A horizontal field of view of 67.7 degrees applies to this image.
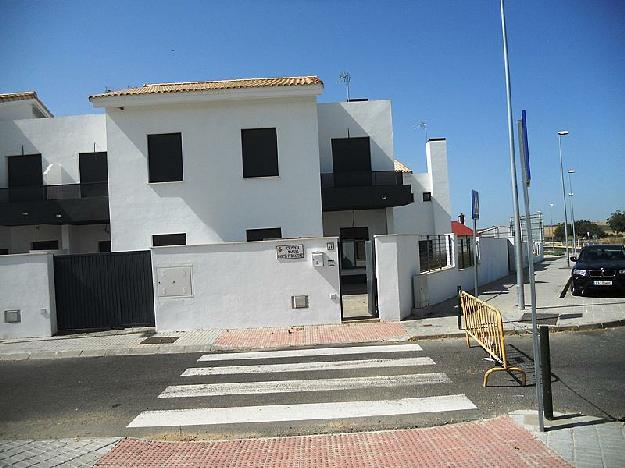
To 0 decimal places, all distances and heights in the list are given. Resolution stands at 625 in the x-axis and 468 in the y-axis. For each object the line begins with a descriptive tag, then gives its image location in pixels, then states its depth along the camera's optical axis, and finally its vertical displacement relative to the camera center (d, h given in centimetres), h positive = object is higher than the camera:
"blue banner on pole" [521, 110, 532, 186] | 498 +94
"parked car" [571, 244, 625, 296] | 1337 -117
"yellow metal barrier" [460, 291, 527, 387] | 672 -150
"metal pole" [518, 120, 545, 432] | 477 -45
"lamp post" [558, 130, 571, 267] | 2927 +117
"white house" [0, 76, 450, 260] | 1611 +308
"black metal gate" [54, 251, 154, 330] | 1205 -77
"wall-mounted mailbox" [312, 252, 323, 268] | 1164 -25
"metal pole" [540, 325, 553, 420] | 505 -149
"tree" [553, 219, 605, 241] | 7250 +66
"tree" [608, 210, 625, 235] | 7000 +146
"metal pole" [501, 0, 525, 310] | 1214 +165
